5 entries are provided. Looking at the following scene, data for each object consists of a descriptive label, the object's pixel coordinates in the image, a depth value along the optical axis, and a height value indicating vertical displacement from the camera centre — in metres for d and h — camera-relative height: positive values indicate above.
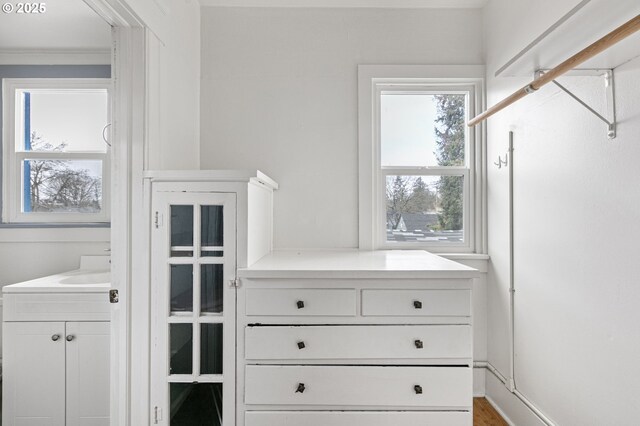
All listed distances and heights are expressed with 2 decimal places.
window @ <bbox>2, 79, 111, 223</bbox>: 2.23 +0.45
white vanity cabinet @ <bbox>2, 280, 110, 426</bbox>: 1.71 -0.72
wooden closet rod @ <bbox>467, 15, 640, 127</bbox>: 0.78 +0.45
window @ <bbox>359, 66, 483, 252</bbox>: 2.32 +0.36
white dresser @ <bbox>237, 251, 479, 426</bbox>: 1.45 -0.57
